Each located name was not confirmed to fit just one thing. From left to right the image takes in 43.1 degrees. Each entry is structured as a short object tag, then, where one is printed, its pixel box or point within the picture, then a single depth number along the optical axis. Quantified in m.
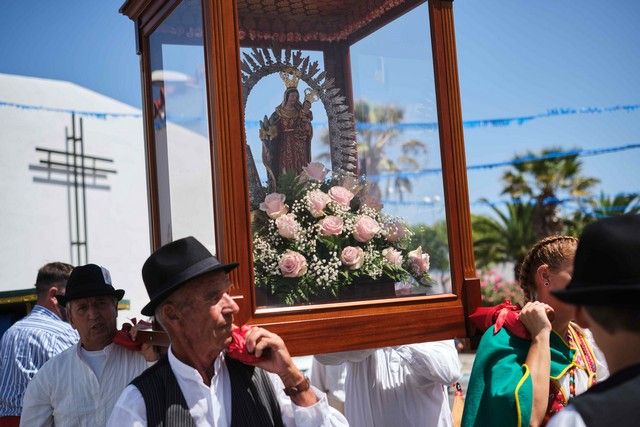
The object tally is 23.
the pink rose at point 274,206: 3.21
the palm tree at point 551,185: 27.34
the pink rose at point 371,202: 3.52
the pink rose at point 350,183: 3.53
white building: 14.74
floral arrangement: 3.17
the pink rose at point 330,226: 3.30
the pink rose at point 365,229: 3.39
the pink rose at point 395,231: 3.50
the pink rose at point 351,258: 3.32
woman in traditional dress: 2.66
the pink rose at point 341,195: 3.43
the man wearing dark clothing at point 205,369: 2.51
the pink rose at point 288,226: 3.21
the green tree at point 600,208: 25.11
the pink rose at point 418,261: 3.51
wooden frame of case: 3.04
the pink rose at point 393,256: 3.46
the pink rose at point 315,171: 3.48
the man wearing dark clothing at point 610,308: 1.62
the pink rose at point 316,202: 3.32
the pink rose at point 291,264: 3.17
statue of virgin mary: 3.38
